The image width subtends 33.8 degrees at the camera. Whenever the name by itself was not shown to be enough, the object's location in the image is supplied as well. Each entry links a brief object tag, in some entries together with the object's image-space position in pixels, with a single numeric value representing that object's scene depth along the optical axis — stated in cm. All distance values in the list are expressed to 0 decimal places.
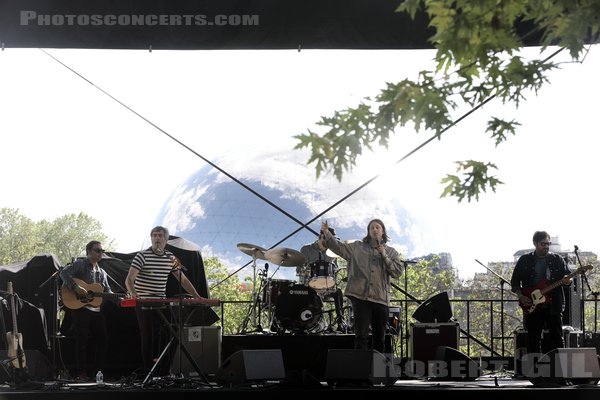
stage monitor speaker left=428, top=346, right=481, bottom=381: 1136
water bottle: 1150
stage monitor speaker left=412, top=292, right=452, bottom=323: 1244
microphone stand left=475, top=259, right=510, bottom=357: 1316
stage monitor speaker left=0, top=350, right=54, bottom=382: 1238
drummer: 1391
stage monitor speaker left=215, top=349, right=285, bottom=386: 1059
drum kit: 1331
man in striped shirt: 1111
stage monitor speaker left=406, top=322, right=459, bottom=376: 1215
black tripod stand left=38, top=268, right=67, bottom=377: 1254
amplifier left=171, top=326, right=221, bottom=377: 1208
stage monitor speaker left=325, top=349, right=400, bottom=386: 1043
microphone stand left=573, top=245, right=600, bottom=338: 1199
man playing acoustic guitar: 1231
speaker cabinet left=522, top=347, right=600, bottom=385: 1068
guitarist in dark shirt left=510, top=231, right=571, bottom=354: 1154
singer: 1097
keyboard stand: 1024
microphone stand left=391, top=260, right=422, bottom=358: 1242
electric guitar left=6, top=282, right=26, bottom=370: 1168
